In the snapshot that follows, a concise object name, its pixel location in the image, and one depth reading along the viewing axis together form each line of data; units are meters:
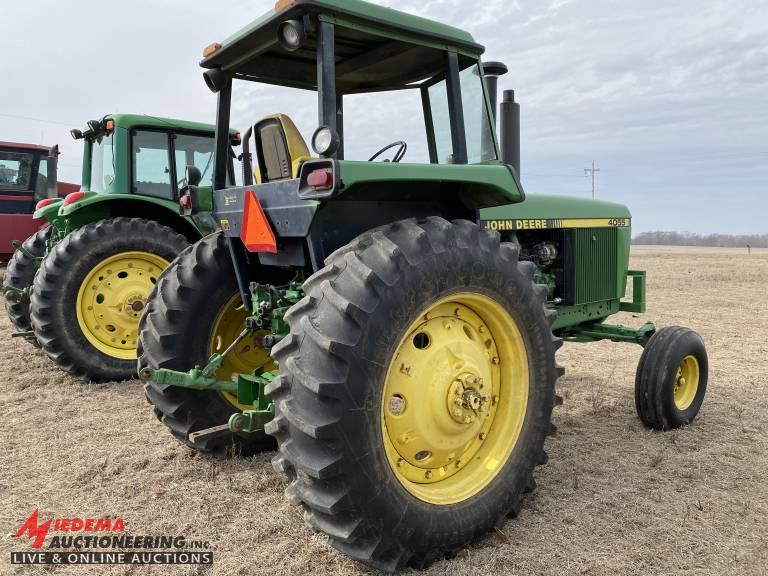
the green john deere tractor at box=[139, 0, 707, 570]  2.10
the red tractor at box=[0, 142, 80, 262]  10.35
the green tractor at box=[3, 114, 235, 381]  5.31
